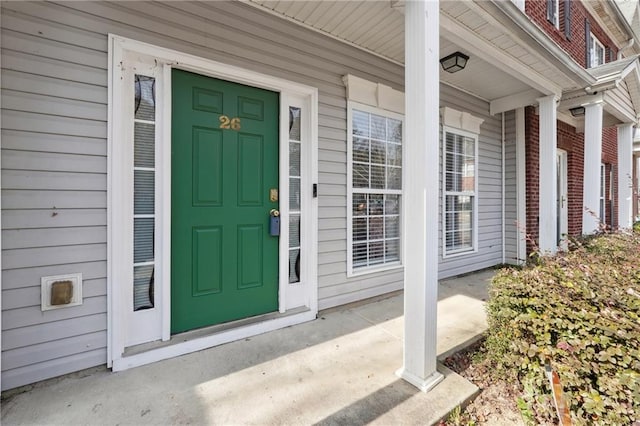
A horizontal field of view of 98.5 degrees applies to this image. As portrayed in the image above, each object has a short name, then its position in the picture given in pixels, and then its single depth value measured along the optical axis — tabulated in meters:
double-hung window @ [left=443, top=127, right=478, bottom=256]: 4.23
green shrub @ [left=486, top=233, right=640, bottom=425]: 1.34
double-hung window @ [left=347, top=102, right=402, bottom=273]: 3.12
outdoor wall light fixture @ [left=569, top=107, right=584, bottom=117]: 4.60
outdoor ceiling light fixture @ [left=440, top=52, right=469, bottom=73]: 3.15
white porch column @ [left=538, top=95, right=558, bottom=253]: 3.84
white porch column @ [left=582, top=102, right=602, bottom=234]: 4.24
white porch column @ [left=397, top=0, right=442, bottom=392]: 1.78
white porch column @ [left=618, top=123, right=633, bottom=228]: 5.72
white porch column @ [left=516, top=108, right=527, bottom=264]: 4.80
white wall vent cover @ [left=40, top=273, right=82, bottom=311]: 1.73
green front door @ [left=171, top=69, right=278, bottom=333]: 2.21
